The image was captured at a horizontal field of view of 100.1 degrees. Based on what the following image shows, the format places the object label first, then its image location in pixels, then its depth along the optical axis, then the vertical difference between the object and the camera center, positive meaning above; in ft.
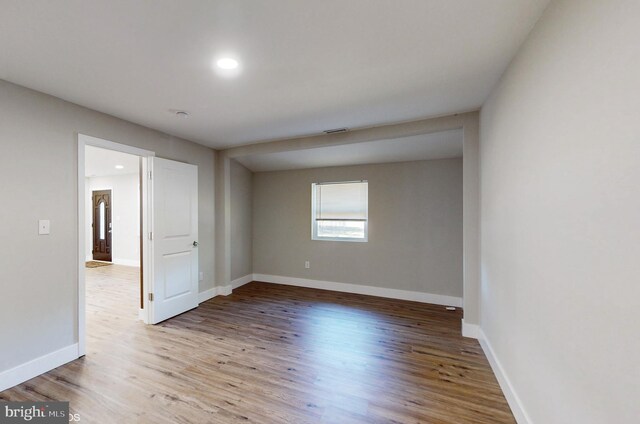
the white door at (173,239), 11.07 -1.17
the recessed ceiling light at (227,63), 6.19 +3.53
